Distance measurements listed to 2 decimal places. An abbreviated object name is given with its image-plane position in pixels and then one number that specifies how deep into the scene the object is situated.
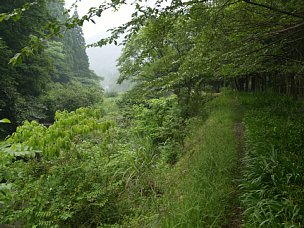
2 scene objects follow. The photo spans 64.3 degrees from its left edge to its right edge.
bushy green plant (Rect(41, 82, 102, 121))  19.05
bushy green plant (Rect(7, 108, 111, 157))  3.94
